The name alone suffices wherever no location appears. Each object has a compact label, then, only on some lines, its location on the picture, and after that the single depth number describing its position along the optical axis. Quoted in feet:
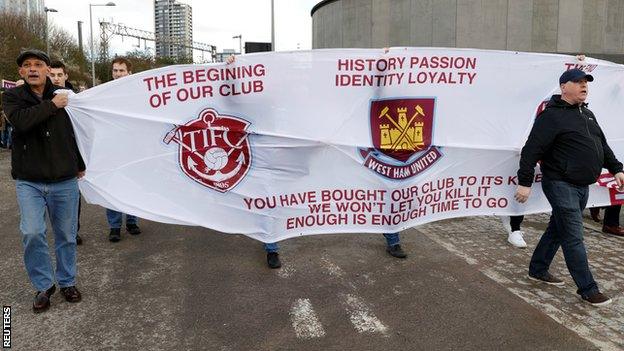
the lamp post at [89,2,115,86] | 138.06
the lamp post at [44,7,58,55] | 125.33
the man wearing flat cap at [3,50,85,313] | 12.92
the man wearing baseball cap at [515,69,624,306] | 13.96
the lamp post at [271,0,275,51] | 89.25
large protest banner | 15.24
